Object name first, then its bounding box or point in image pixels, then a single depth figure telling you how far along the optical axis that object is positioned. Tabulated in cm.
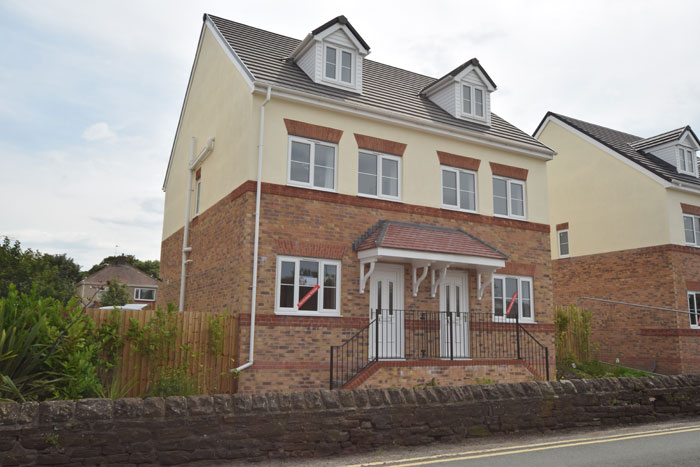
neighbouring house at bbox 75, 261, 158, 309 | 5678
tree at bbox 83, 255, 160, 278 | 7649
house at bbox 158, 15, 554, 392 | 1238
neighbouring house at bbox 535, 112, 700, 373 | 1962
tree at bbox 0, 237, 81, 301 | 1571
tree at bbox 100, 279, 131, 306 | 4503
